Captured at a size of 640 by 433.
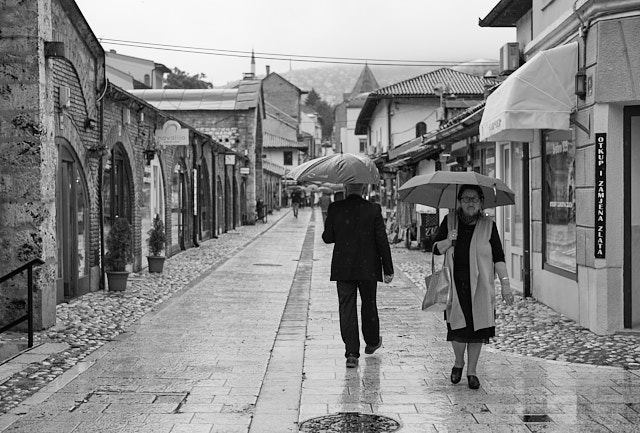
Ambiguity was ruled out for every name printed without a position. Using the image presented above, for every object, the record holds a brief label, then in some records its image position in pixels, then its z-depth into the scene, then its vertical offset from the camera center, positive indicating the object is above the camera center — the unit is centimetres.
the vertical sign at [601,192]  957 +7
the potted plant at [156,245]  1748 -84
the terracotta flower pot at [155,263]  1761 -121
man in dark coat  830 -53
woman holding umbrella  725 -64
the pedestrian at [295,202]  5593 -1
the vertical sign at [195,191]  2680 +37
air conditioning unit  1385 +229
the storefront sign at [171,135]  1978 +156
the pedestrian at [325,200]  4357 +8
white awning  1038 +129
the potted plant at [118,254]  1398 -82
